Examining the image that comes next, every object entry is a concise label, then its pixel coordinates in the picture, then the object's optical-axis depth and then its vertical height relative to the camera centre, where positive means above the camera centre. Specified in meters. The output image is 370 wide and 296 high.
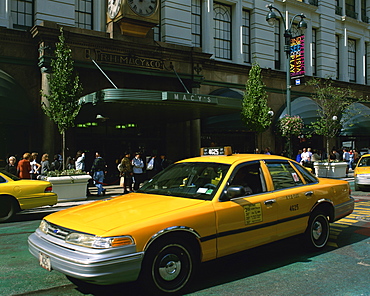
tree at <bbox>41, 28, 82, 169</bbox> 14.18 +2.16
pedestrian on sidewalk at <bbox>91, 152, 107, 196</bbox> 14.56 -0.85
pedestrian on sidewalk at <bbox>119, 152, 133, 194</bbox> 14.88 -0.80
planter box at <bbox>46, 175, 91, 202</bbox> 12.73 -1.22
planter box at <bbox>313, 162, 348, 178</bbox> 20.39 -0.96
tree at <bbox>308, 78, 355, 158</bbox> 21.44 +2.21
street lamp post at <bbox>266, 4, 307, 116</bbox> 17.05 +5.45
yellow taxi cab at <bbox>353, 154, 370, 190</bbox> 14.18 -0.89
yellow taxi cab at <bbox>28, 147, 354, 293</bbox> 3.92 -0.85
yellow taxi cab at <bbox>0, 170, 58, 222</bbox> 9.38 -1.12
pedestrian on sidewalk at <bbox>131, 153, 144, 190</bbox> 15.27 -0.77
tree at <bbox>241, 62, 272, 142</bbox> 19.97 +2.23
